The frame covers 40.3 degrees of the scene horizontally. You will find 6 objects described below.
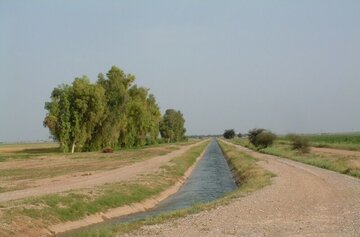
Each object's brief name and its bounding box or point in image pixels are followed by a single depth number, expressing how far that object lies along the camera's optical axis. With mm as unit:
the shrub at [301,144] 81812
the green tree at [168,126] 184625
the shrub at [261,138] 99938
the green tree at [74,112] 82000
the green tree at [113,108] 89750
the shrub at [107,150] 87562
